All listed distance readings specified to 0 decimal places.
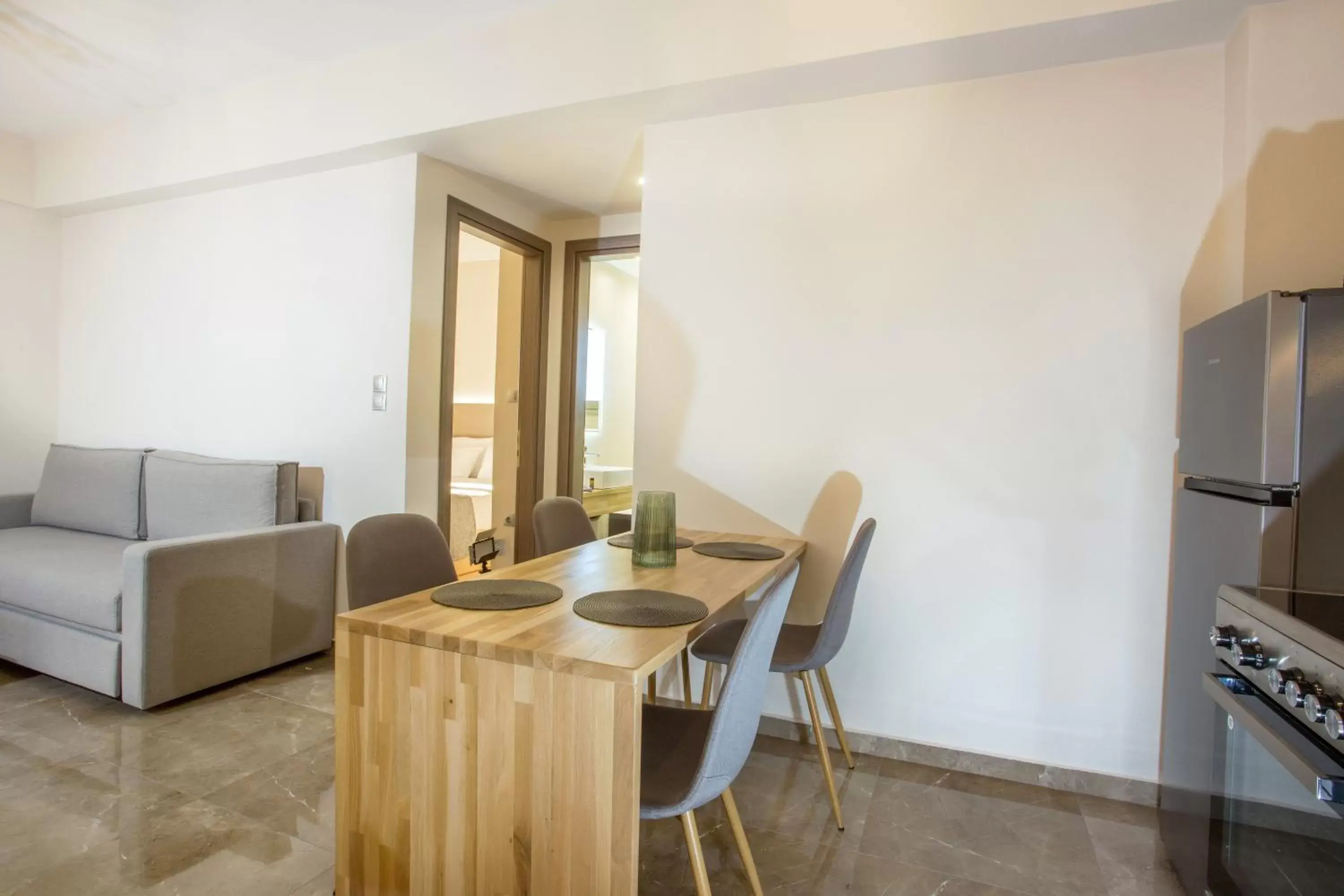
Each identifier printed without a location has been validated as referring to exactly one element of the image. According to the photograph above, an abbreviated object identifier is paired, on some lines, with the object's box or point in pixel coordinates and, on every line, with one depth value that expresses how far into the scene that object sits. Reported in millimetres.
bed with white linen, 5145
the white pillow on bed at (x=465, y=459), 5977
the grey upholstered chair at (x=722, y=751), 1207
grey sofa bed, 2580
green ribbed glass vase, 1971
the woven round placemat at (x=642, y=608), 1422
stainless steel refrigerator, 1414
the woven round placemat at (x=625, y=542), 2357
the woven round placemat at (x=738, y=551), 2172
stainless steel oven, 1015
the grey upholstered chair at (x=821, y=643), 1952
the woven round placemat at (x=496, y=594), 1510
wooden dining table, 1166
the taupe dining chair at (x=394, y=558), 1828
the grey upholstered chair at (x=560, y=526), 2574
